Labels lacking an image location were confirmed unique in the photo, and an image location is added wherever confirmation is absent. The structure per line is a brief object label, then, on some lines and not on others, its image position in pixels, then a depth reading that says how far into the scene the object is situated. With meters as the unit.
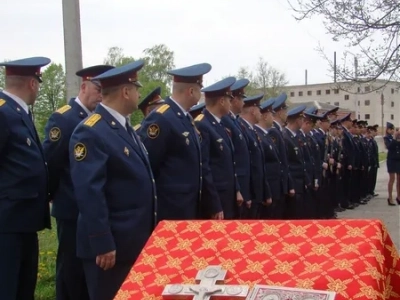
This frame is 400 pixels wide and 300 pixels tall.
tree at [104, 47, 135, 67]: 54.69
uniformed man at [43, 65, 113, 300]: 4.17
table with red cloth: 1.52
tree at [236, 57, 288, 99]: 54.47
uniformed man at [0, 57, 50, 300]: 3.75
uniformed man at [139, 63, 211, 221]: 4.35
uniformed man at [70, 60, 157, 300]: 3.17
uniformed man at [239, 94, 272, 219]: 6.48
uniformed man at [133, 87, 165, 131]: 6.27
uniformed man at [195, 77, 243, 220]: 5.41
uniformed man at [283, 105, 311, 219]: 8.13
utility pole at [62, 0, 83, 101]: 5.88
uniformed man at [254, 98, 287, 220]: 7.14
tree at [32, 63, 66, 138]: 38.36
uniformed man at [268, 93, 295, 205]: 7.48
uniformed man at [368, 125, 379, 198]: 14.67
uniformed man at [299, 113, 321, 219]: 8.73
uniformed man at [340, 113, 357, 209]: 12.33
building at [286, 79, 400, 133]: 70.25
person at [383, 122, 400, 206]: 12.63
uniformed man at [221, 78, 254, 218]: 6.10
